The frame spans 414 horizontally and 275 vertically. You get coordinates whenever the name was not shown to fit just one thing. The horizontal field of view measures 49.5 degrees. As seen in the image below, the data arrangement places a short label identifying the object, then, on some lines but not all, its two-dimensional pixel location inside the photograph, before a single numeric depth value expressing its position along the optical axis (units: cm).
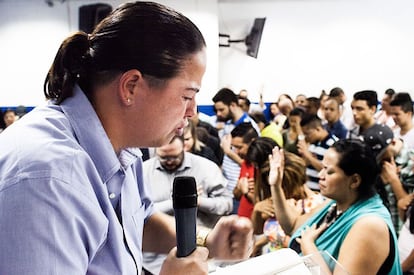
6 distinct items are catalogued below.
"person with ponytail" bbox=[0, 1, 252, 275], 61
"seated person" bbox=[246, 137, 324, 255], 214
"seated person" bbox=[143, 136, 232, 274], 238
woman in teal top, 157
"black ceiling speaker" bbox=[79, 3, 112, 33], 741
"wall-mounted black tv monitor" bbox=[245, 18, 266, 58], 860
